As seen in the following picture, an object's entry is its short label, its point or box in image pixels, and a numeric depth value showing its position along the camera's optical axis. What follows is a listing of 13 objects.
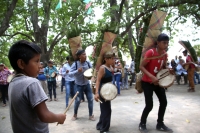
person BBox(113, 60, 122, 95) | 10.36
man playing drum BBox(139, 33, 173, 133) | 4.20
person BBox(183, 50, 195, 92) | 9.52
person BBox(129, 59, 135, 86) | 13.03
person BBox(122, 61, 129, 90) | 12.30
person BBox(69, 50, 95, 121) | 5.67
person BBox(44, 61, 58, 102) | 9.26
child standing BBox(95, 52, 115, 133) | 4.50
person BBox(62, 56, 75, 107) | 7.75
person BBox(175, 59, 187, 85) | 12.39
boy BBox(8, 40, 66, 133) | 1.72
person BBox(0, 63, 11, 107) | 8.91
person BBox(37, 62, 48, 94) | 9.56
